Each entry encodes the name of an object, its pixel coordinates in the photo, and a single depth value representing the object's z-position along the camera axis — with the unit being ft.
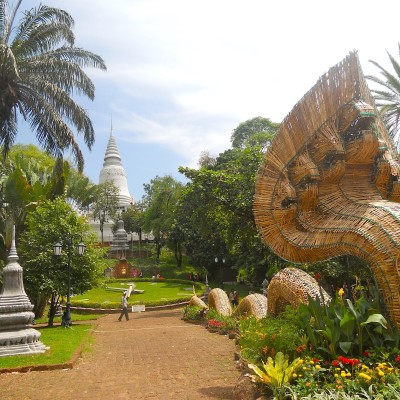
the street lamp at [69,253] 51.98
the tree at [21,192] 60.39
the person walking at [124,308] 65.77
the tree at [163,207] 138.31
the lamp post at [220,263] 125.80
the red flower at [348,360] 16.59
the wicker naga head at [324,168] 19.77
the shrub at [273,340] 19.77
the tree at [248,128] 142.00
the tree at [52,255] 55.52
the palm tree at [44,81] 42.01
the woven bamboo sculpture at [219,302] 54.54
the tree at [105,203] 161.58
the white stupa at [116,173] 202.49
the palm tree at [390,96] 57.98
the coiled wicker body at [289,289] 27.81
